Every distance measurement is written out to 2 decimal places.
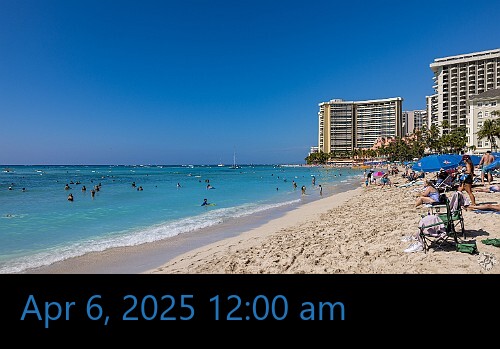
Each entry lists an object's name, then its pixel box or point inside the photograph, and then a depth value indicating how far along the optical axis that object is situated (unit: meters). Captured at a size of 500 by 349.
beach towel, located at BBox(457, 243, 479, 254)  5.35
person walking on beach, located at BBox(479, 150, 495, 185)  16.89
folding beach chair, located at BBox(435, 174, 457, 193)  10.31
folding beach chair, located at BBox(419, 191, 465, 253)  5.74
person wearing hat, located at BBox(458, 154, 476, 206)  9.16
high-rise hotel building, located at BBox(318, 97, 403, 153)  165.75
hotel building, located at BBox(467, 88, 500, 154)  57.59
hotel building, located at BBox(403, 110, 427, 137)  190.12
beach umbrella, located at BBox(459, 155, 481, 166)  22.75
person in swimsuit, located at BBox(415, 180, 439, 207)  7.20
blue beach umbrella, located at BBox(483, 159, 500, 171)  16.64
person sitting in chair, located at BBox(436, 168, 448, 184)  10.97
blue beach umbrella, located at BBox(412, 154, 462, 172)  14.66
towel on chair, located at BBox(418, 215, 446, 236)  5.81
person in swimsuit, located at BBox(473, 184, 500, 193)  13.87
